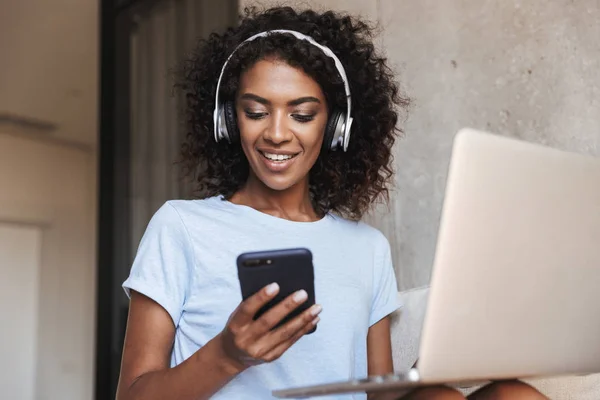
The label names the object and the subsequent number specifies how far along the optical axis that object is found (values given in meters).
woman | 1.28
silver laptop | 0.86
